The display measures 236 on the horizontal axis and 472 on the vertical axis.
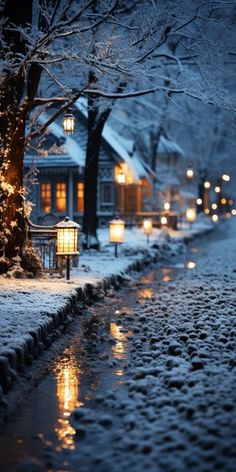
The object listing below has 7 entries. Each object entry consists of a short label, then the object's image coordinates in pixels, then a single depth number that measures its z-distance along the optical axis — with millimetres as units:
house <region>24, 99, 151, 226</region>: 30891
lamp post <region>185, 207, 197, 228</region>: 39125
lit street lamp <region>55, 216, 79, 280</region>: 12055
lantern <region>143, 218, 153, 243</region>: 24547
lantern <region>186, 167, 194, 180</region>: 42003
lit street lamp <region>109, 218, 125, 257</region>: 17891
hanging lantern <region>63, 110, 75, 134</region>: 14953
